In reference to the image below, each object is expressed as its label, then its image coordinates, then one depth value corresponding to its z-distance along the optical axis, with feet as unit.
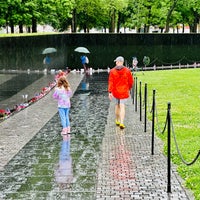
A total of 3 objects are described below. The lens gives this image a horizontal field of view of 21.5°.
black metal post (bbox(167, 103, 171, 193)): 25.45
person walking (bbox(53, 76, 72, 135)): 41.34
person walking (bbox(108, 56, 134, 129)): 43.06
